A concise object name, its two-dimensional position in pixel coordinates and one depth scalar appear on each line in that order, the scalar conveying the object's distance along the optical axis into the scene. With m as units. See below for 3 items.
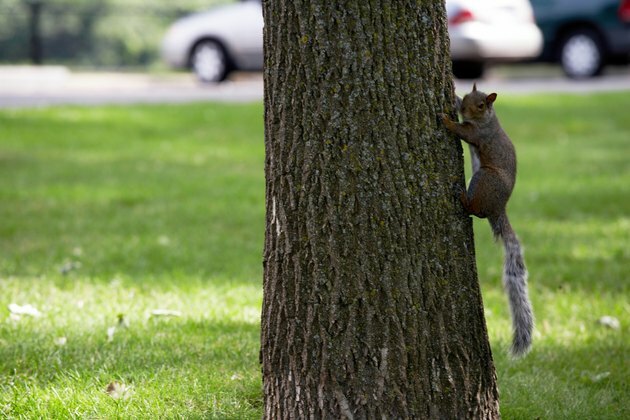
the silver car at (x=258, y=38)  29.22
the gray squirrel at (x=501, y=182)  6.69
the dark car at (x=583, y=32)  33.47
